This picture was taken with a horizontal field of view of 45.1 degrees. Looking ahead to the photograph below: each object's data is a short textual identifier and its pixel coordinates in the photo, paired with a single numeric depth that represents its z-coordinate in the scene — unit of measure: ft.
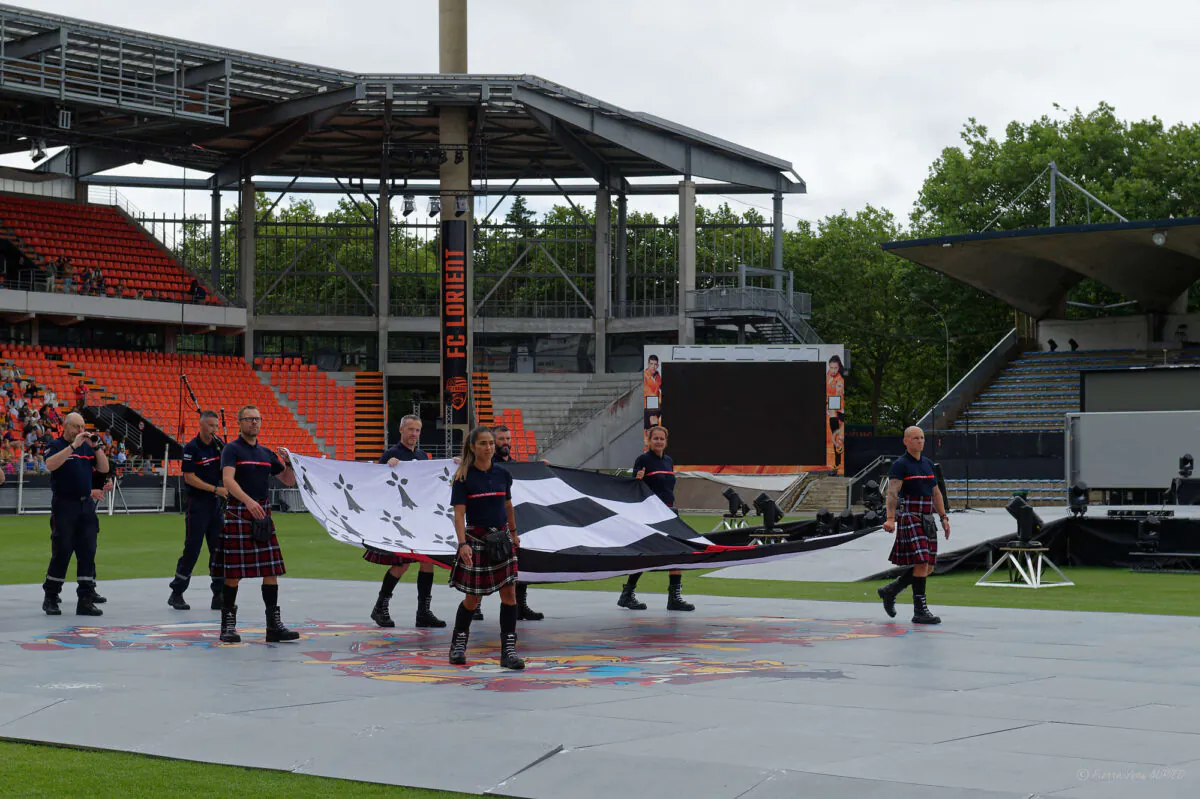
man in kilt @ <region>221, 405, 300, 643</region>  40.19
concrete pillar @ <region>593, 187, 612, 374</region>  188.65
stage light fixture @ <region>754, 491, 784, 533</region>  58.34
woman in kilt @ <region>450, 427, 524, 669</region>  35.29
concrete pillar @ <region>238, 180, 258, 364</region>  184.44
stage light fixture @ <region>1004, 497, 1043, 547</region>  60.23
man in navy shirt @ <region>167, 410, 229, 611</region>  47.39
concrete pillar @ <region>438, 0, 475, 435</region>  161.27
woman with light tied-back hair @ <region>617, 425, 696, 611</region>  50.60
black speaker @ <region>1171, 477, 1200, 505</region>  80.02
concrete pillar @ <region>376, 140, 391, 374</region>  185.57
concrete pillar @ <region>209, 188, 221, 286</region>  183.93
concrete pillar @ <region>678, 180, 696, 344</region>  175.01
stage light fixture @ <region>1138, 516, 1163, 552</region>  70.08
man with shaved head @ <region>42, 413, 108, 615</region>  47.65
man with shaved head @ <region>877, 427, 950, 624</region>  45.78
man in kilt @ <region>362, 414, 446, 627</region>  44.80
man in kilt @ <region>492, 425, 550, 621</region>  45.39
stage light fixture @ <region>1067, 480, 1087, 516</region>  70.26
